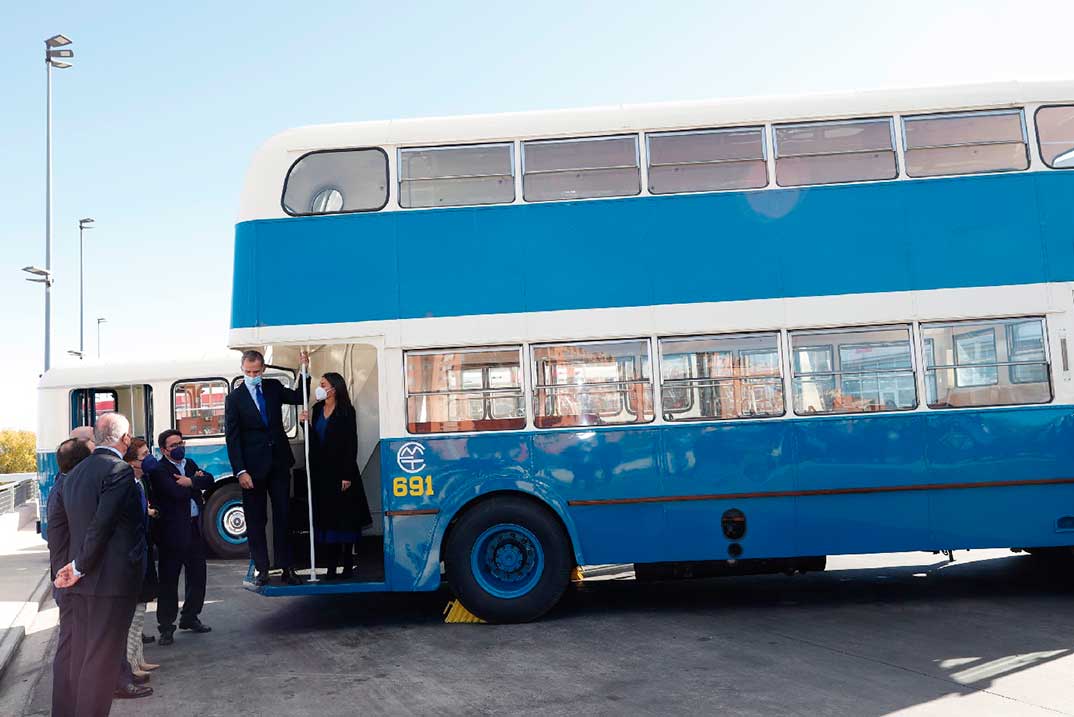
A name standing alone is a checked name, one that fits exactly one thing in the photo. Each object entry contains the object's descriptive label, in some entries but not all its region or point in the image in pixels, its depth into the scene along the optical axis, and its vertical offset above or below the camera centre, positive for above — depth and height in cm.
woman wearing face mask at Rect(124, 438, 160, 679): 622 -100
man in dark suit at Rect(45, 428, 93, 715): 541 -70
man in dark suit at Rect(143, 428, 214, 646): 759 -80
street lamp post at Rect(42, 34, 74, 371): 2225 +638
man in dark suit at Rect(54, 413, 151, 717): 516 -74
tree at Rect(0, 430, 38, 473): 4472 -49
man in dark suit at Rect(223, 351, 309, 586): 800 -22
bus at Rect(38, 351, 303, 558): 1328 +48
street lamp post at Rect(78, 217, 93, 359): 3609 +599
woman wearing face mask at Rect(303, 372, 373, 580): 830 -45
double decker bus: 777 +84
